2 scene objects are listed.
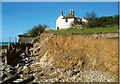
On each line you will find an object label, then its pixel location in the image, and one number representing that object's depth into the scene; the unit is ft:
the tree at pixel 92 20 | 57.36
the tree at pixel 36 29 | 74.90
